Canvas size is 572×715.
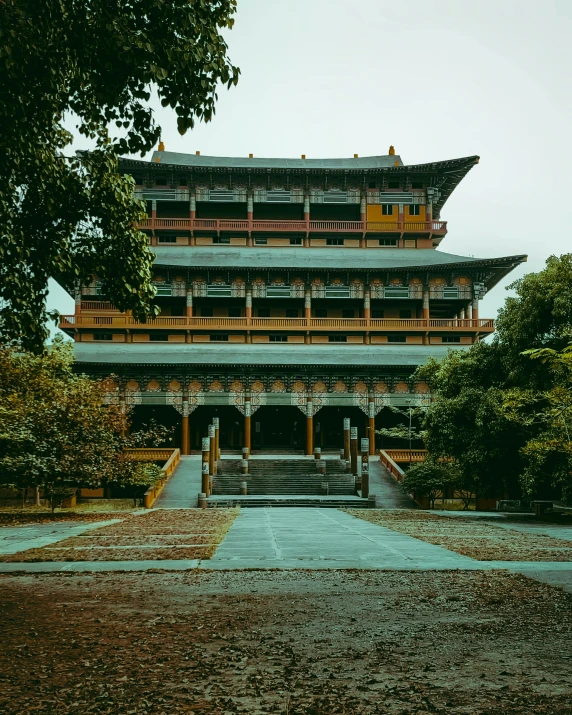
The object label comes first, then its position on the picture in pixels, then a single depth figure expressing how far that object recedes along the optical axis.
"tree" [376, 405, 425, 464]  35.12
